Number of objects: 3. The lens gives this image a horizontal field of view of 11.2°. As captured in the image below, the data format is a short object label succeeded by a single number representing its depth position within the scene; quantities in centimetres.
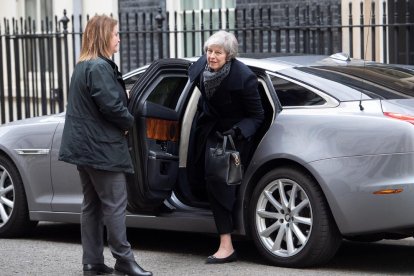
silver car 1313
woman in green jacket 1302
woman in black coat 1405
